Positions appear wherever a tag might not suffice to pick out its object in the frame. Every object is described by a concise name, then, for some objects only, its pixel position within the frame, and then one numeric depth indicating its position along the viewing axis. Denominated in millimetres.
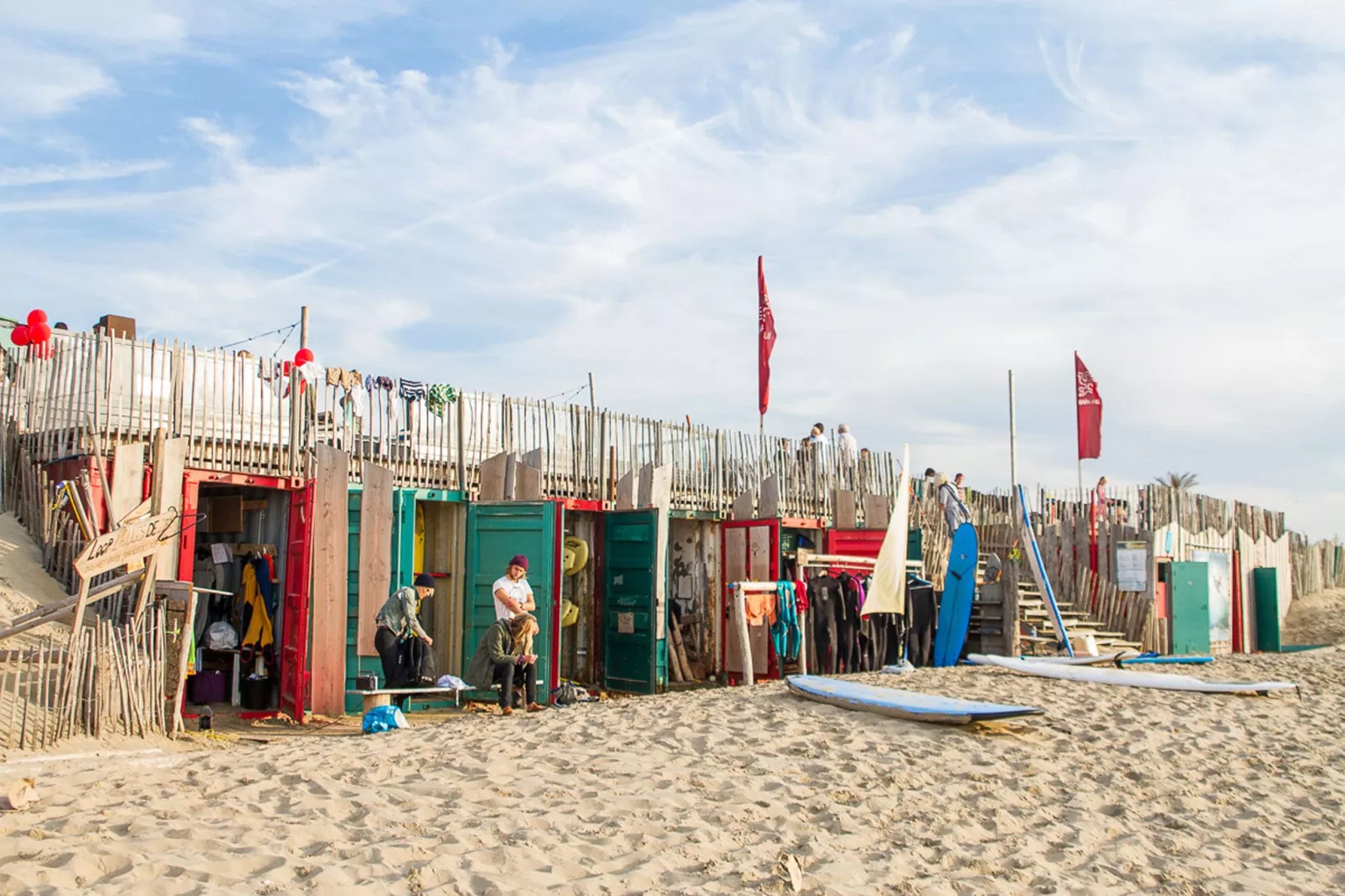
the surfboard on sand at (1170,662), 15102
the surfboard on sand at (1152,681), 11680
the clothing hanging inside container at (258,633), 11875
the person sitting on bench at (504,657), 10578
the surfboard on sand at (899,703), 8781
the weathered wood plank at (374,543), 11469
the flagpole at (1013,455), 22297
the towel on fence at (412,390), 12828
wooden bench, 9961
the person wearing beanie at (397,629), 10633
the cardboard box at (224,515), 12641
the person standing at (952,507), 17625
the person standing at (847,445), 17484
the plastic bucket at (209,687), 11883
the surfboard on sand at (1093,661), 13922
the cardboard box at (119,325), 13622
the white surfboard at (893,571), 13734
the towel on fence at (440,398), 13094
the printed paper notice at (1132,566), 17359
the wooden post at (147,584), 8930
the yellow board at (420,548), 12852
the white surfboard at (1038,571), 15258
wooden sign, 8328
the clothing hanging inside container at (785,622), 13367
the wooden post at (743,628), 12617
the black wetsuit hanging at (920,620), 14812
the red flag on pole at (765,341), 16906
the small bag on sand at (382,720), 9508
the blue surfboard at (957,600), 14805
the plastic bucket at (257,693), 11695
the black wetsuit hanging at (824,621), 13953
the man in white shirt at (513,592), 10883
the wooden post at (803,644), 13195
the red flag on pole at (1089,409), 22203
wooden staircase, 15781
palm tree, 38781
